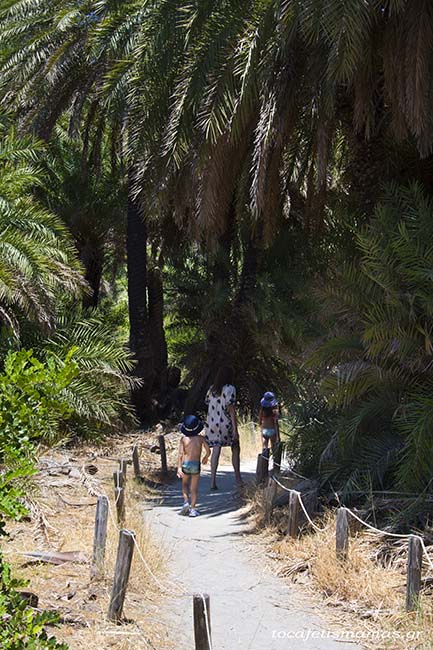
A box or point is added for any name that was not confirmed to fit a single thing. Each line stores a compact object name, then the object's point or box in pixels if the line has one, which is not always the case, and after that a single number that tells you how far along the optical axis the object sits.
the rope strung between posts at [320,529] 6.56
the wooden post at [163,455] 14.83
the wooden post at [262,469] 11.98
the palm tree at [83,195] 19.81
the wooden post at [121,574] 6.37
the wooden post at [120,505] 9.20
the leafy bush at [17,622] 4.20
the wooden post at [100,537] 7.42
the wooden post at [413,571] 6.27
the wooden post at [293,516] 8.82
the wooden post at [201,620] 5.04
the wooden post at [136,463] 13.79
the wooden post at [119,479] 10.43
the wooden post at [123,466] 11.20
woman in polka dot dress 12.55
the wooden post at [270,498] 9.81
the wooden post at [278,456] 11.83
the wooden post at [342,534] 7.47
